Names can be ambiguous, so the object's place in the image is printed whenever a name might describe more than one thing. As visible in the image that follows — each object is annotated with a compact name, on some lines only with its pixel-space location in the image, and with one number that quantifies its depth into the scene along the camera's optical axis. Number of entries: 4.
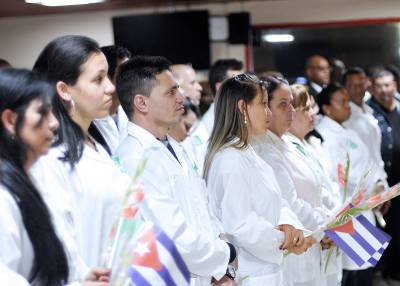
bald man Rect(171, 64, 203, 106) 4.22
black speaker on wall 6.52
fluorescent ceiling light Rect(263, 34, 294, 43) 6.82
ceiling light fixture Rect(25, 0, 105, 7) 3.41
